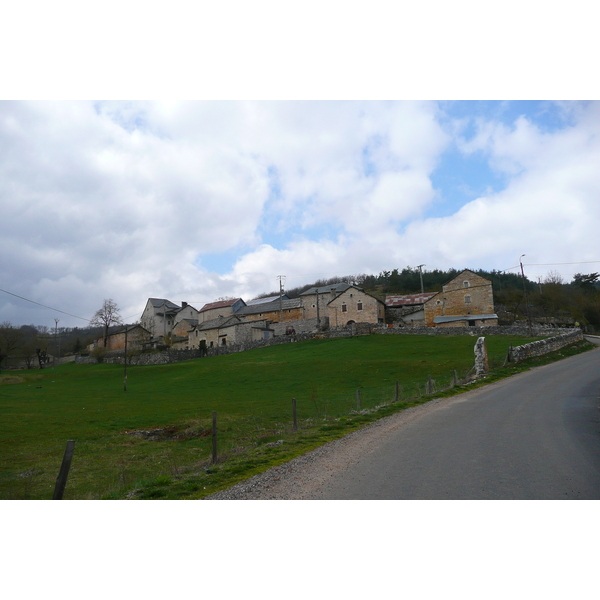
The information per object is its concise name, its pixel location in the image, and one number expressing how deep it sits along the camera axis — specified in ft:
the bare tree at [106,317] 284.61
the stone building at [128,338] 271.06
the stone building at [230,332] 225.97
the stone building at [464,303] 195.83
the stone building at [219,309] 285.64
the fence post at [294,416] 45.74
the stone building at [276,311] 254.80
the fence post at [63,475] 23.65
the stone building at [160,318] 304.09
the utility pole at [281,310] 254.68
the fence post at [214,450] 34.68
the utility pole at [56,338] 293.80
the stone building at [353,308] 217.77
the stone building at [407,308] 228.43
